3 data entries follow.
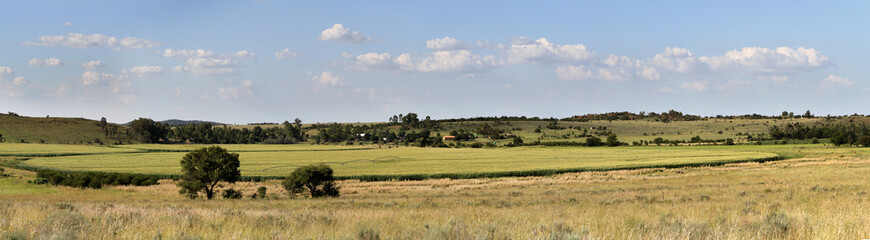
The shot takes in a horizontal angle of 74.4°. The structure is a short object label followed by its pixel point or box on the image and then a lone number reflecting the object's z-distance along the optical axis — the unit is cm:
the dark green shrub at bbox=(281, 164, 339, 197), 4662
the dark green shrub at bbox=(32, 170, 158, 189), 6047
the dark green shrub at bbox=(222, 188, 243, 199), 4584
